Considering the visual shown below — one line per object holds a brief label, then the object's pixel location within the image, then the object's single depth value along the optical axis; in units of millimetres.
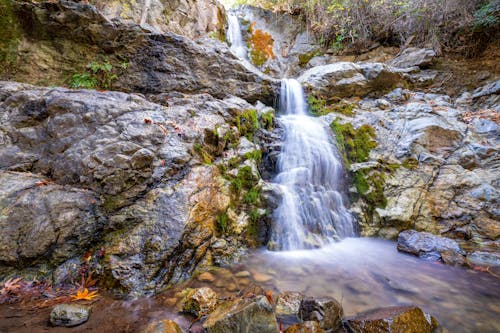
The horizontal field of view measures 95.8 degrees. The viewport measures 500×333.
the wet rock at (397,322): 1940
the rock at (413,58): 9391
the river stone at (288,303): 2350
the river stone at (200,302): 2295
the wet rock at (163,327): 1815
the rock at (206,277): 3023
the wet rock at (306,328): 1927
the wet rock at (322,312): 2143
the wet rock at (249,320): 1883
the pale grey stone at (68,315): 2033
